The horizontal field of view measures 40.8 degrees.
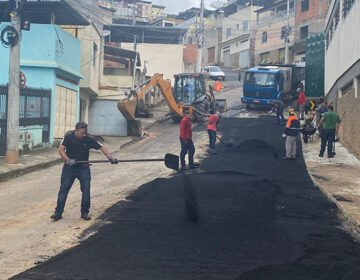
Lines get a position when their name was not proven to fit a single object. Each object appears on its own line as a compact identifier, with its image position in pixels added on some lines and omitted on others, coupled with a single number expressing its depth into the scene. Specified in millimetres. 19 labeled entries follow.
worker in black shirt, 9266
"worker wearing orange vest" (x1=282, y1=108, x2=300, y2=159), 17181
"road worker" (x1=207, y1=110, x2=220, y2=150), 18859
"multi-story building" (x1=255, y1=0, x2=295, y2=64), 57750
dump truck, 31734
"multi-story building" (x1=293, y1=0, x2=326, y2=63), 52875
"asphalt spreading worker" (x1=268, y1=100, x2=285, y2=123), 26562
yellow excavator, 27500
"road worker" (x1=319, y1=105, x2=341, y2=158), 16875
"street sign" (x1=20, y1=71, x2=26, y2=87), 21531
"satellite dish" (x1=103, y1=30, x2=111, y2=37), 47675
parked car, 47594
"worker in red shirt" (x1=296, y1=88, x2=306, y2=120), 29756
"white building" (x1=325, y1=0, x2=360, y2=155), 17316
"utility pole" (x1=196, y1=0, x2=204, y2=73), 42156
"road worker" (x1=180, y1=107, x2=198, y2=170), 15117
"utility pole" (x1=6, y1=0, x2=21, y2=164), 15992
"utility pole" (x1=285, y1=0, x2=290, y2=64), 52466
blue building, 20188
